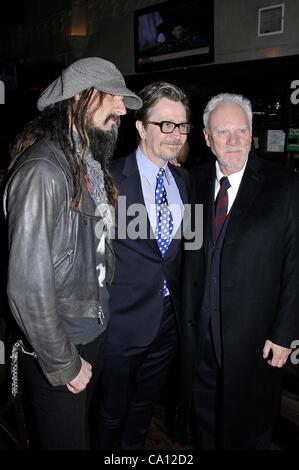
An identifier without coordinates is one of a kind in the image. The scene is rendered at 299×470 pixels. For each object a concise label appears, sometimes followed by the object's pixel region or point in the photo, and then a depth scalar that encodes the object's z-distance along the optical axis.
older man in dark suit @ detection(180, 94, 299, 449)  1.69
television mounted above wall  5.24
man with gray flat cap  1.18
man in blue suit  1.87
